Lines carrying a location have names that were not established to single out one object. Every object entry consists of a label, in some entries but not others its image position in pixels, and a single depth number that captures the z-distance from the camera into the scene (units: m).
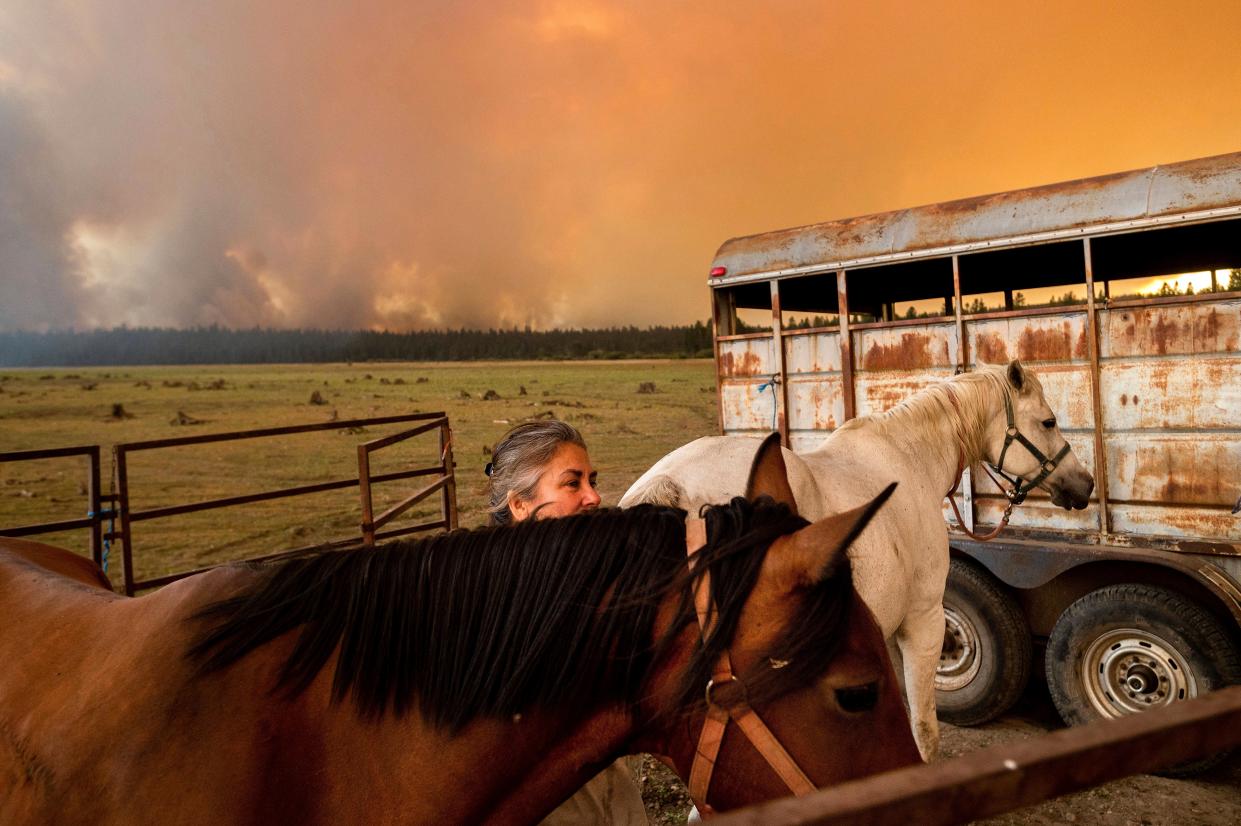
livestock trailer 3.57
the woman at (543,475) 2.13
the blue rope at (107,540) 4.98
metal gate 4.89
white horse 3.08
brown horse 1.17
